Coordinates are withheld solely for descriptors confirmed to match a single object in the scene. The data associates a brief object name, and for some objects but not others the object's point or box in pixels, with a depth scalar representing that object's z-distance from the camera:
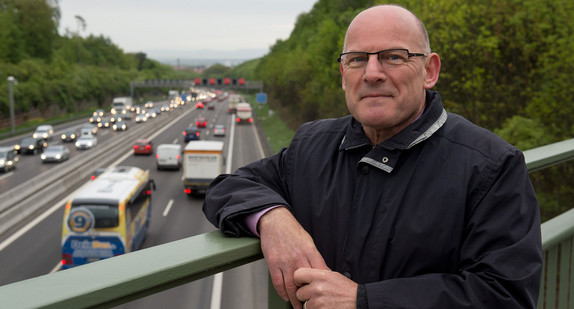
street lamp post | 48.57
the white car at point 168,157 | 35.84
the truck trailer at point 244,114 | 72.50
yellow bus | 15.09
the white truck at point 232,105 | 96.38
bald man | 1.68
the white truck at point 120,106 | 86.88
